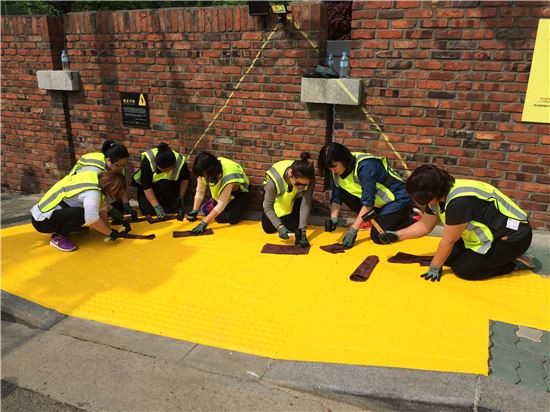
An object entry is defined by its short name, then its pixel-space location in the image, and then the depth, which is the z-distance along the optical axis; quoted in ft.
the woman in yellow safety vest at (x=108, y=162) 16.26
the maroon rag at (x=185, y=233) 15.69
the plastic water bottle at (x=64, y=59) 19.20
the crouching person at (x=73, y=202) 14.12
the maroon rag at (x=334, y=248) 13.87
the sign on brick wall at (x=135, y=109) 18.47
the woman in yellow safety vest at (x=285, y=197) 14.02
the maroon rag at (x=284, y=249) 13.89
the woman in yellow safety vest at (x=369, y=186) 13.89
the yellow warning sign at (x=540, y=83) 12.75
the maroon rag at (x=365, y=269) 12.03
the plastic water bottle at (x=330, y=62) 15.38
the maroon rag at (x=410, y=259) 12.72
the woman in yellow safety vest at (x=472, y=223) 10.87
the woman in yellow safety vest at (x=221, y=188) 15.28
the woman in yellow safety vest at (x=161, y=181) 16.92
